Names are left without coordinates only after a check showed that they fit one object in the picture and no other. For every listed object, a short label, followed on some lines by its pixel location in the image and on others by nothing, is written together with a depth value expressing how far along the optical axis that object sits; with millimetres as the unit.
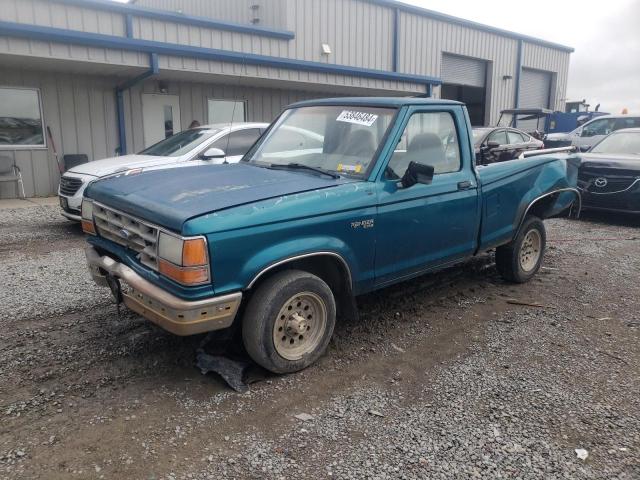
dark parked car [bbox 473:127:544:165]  9745
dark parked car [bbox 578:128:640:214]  8742
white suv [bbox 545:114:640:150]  14672
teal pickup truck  3092
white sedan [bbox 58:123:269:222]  7629
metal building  10352
